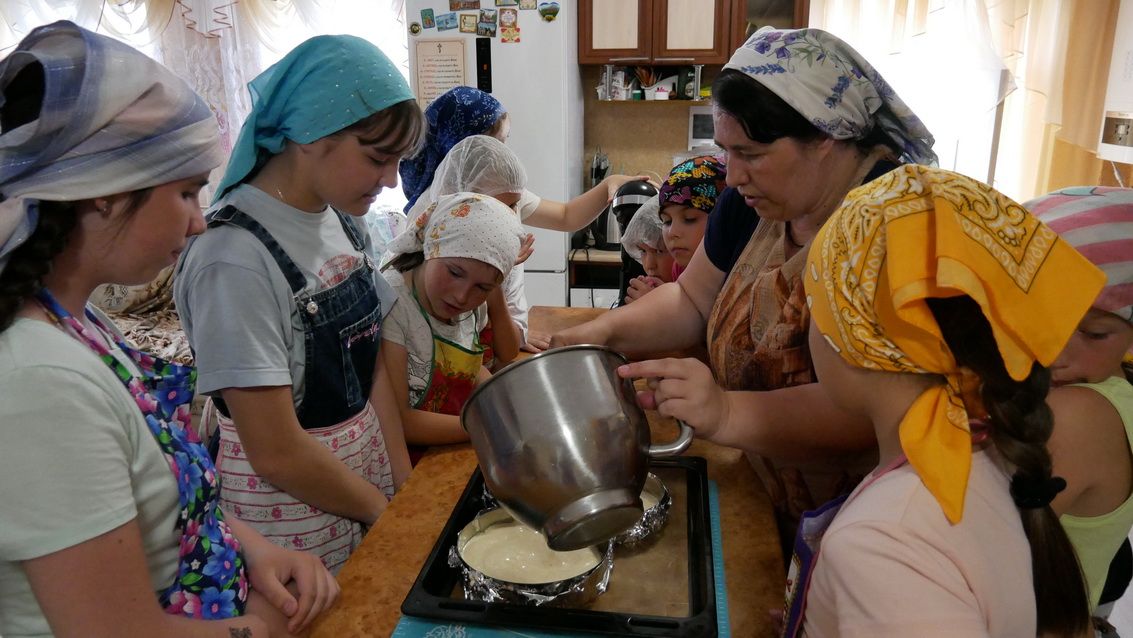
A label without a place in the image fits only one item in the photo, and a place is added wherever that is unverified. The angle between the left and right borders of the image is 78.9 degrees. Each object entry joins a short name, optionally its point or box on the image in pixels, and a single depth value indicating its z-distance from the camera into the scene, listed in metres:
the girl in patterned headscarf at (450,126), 2.20
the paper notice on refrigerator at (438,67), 3.37
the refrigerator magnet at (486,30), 3.29
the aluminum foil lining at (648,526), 0.92
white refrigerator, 3.29
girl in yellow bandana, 0.57
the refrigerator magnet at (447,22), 3.33
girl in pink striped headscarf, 0.72
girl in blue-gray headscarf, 0.63
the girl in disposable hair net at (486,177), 2.01
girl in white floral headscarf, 1.35
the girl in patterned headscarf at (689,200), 1.69
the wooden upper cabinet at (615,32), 3.49
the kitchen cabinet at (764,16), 3.43
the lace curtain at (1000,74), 2.98
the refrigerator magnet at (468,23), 3.30
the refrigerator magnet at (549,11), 3.23
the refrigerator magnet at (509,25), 3.27
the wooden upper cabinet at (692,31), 3.44
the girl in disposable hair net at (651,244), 1.99
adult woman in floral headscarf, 0.95
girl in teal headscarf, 0.99
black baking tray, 0.74
